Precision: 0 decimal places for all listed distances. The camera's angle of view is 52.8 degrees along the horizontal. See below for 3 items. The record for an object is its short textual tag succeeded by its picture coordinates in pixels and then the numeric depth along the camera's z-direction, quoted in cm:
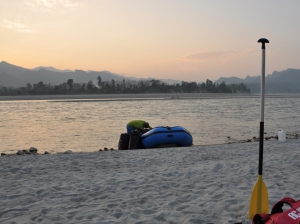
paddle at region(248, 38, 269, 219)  329
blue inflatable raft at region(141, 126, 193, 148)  899
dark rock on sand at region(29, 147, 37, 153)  962
